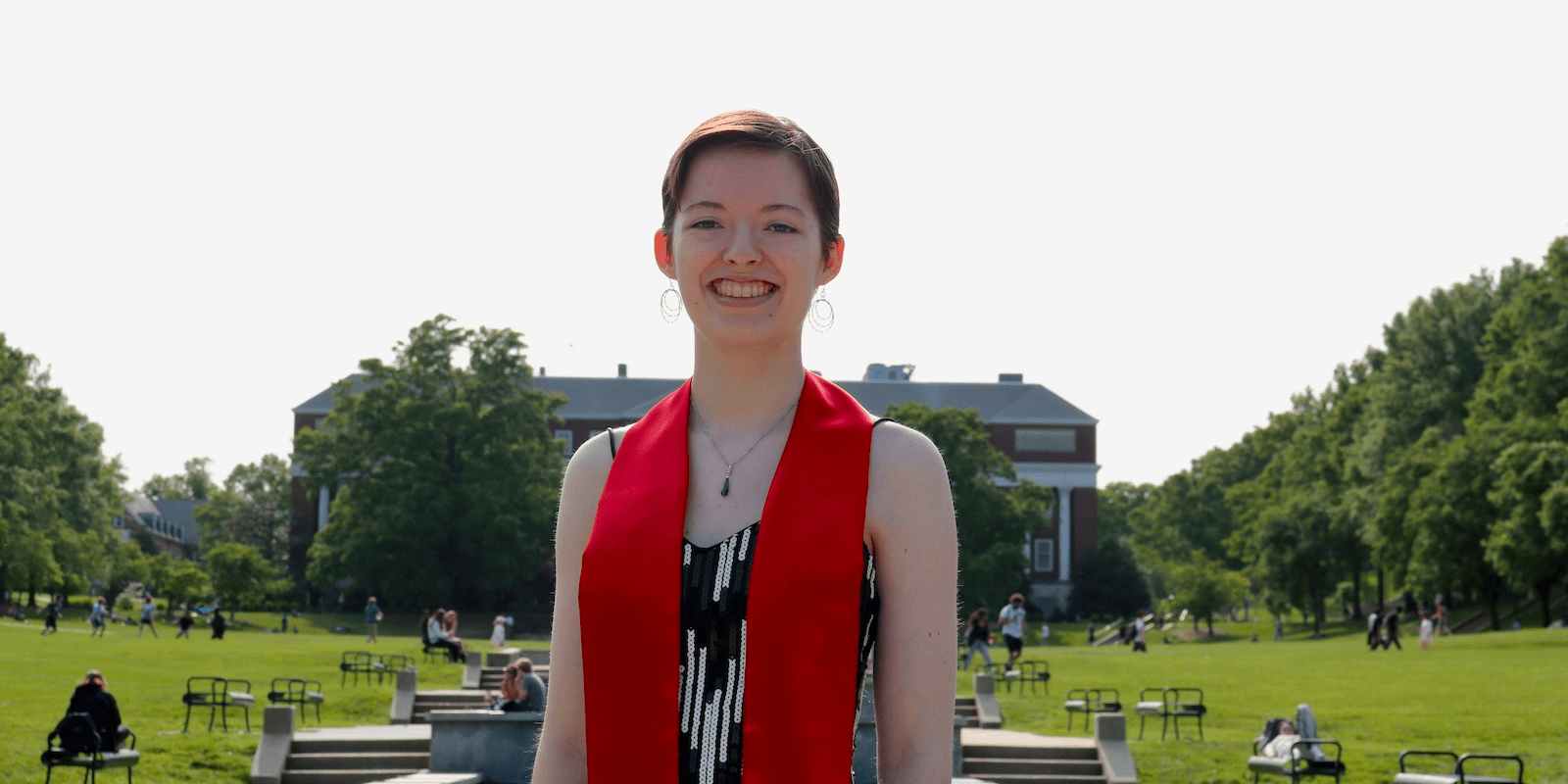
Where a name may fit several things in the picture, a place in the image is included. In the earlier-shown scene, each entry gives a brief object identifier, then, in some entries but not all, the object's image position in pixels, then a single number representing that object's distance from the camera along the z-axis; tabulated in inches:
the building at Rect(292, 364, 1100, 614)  3730.3
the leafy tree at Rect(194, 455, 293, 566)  3853.3
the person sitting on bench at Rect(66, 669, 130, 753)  655.1
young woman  88.4
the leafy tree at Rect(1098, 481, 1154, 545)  5339.6
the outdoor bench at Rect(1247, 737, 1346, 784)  679.7
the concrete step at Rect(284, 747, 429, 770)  785.6
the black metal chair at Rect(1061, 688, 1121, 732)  996.2
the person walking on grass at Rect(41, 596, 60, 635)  1814.7
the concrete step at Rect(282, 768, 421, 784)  765.9
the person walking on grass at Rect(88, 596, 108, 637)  1960.4
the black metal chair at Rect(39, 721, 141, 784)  627.5
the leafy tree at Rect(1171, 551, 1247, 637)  2923.2
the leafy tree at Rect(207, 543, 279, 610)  2679.6
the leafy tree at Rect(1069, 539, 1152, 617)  3494.1
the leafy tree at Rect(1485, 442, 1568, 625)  1711.4
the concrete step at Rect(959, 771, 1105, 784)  809.5
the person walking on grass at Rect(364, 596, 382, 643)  2004.2
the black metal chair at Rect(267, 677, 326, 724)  972.6
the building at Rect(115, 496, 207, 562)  5319.9
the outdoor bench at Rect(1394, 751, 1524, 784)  554.9
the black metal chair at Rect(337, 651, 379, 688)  1282.0
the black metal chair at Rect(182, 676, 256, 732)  881.5
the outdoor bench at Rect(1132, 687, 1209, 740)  938.7
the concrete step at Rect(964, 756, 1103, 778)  824.3
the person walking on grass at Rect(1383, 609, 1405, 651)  1749.5
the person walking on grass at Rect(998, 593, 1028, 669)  1425.9
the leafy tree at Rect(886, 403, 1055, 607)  2915.8
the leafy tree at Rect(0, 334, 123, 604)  2333.9
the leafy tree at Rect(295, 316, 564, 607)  2696.9
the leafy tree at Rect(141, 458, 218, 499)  6747.1
